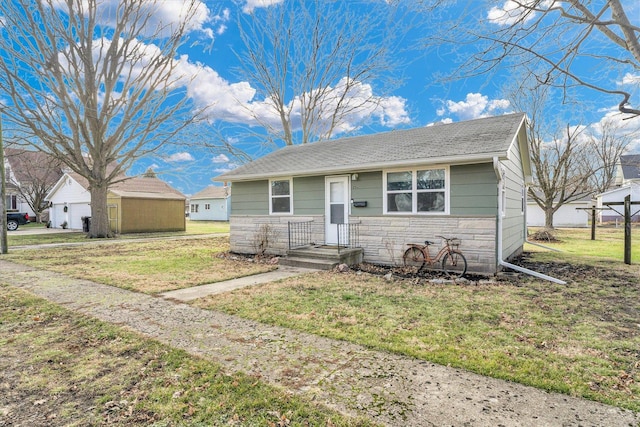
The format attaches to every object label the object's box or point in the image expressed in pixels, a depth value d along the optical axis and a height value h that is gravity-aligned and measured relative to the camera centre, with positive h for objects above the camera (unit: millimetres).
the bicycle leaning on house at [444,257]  7625 -1111
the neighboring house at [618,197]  27562 +1136
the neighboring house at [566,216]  27453 -511
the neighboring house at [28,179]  28969 +2783
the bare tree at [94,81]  15898 +6778
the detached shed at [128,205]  21641 +410
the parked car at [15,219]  23769 -649
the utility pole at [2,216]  11594 -188
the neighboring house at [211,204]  38544 +720
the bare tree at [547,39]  4891 +2689
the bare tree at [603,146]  20973 +4517
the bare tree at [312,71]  20250 +8904
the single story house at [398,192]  7543 +500
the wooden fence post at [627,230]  9016 -547
